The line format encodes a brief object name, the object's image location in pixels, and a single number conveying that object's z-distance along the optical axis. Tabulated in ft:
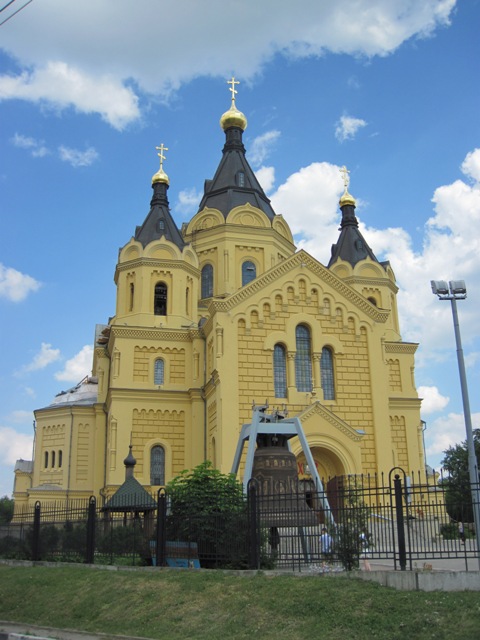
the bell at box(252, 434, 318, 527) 61.82
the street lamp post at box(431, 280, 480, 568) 40.32
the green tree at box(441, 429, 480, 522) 39.70
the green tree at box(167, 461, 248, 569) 47.39
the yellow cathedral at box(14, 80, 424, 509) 99.30
